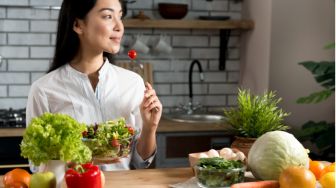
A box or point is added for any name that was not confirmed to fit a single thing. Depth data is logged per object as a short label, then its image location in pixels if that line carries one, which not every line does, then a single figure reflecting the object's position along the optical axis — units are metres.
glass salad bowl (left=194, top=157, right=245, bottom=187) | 1.91
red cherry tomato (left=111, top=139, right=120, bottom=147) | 1.93
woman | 2.45
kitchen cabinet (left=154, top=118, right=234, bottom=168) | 3.78
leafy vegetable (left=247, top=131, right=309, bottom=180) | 1.97
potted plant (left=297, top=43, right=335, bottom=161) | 3.77
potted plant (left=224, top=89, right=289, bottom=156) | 2.15
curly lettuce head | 1.72
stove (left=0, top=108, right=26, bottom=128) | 3.62
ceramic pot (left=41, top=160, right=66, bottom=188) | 1.77
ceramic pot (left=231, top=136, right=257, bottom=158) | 2.19
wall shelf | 4.08
